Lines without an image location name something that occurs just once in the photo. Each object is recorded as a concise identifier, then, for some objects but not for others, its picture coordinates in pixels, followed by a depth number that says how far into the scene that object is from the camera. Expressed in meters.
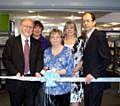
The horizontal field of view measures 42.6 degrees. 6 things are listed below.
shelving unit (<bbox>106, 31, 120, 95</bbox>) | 6.32
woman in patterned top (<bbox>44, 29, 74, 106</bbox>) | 2.03
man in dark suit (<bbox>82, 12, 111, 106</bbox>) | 1.94
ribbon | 1.99
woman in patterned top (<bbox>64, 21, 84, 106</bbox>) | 2.19
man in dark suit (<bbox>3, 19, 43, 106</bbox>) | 2.02
